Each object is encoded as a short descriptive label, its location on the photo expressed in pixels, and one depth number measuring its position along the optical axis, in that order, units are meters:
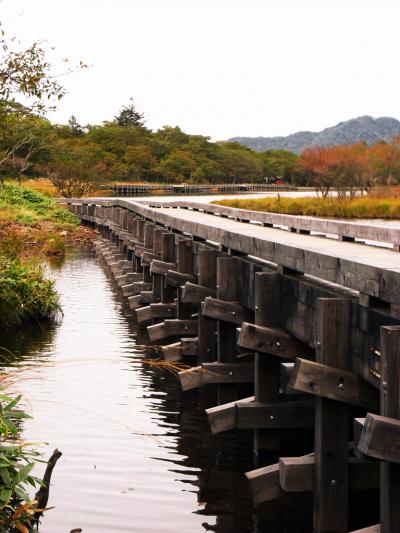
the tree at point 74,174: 69.94
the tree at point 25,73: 16.55
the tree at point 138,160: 135.25
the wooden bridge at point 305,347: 6.50
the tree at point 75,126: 155.62
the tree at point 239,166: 172.88
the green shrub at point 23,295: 17.39
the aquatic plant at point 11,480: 6.21
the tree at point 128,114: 180.38
